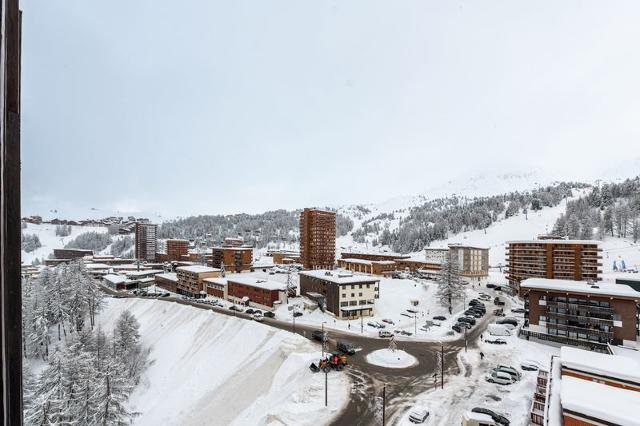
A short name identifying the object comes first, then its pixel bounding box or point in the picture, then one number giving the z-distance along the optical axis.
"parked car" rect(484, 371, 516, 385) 35.75
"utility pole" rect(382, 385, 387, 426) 27.73
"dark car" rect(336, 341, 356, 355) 45.31
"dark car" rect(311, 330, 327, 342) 51.41
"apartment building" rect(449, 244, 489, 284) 112.81
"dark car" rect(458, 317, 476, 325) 58.62
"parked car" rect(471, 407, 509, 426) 28.08
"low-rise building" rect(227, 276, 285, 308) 74.69
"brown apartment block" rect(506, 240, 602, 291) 75.19
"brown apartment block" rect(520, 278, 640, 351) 46.19
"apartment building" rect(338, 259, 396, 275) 111.50
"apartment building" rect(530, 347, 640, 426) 20.95
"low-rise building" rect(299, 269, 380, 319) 65.06
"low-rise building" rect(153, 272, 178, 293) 104.56
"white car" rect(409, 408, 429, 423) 28.50
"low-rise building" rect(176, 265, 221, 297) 93.81
